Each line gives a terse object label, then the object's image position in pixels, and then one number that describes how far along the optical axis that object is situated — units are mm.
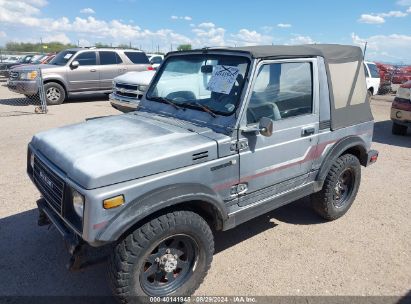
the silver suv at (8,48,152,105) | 12102
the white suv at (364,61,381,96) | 13352
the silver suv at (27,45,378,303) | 2547
